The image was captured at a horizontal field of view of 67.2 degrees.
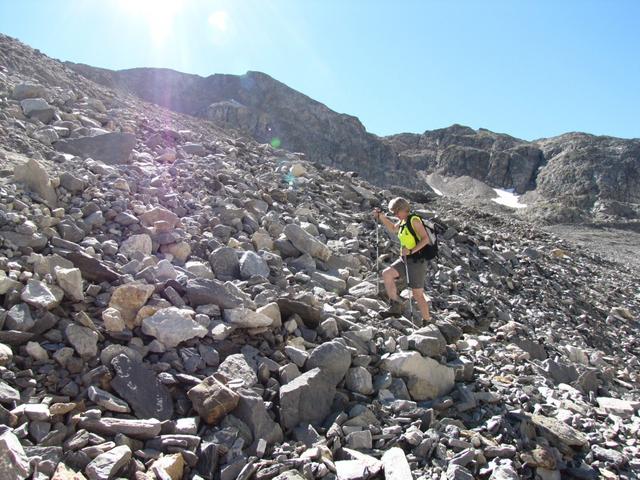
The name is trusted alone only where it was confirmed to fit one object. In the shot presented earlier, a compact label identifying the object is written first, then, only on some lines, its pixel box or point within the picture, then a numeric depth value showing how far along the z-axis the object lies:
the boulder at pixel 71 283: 4.57
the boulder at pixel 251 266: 6.61
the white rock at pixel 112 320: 4.44
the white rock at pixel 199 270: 6.07
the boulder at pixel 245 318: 5.02
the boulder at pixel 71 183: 6.82
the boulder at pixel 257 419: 3.99
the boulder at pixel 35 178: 6.35
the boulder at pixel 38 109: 9.54
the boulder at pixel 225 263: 6.57
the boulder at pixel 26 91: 10.21
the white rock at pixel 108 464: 3.16
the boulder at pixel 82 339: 4.14
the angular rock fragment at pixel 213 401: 3.98
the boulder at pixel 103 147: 8.69
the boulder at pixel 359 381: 4.82
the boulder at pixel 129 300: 4.66
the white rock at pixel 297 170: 13.23
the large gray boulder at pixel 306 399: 4.25
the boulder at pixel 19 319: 4.04
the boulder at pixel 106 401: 3.79
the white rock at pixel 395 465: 3.60
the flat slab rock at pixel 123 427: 3.56
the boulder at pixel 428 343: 5.45
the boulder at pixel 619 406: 5.20
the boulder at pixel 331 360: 4.79
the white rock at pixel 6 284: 4.23
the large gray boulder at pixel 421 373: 5.05
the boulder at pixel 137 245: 6.00
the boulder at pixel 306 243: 8.19
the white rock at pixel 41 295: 4.25
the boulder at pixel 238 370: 4.39
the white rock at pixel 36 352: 3.94
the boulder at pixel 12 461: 2.94
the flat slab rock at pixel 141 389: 3.93
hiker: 6.59
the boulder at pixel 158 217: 6.81
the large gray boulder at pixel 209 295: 5.20
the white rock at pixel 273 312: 5.23
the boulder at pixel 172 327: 4.55
